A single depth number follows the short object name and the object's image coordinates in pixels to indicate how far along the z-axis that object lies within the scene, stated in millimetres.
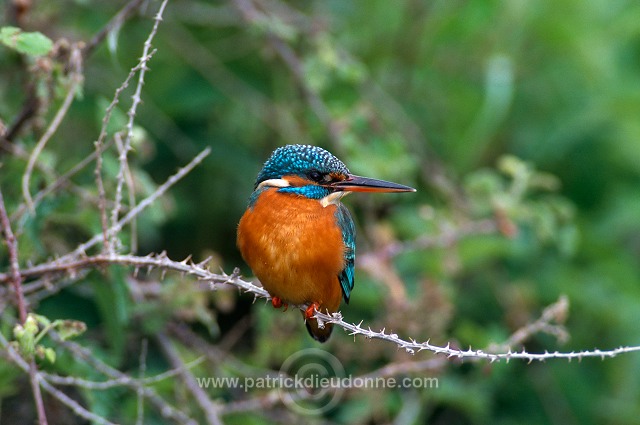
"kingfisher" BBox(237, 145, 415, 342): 5887
